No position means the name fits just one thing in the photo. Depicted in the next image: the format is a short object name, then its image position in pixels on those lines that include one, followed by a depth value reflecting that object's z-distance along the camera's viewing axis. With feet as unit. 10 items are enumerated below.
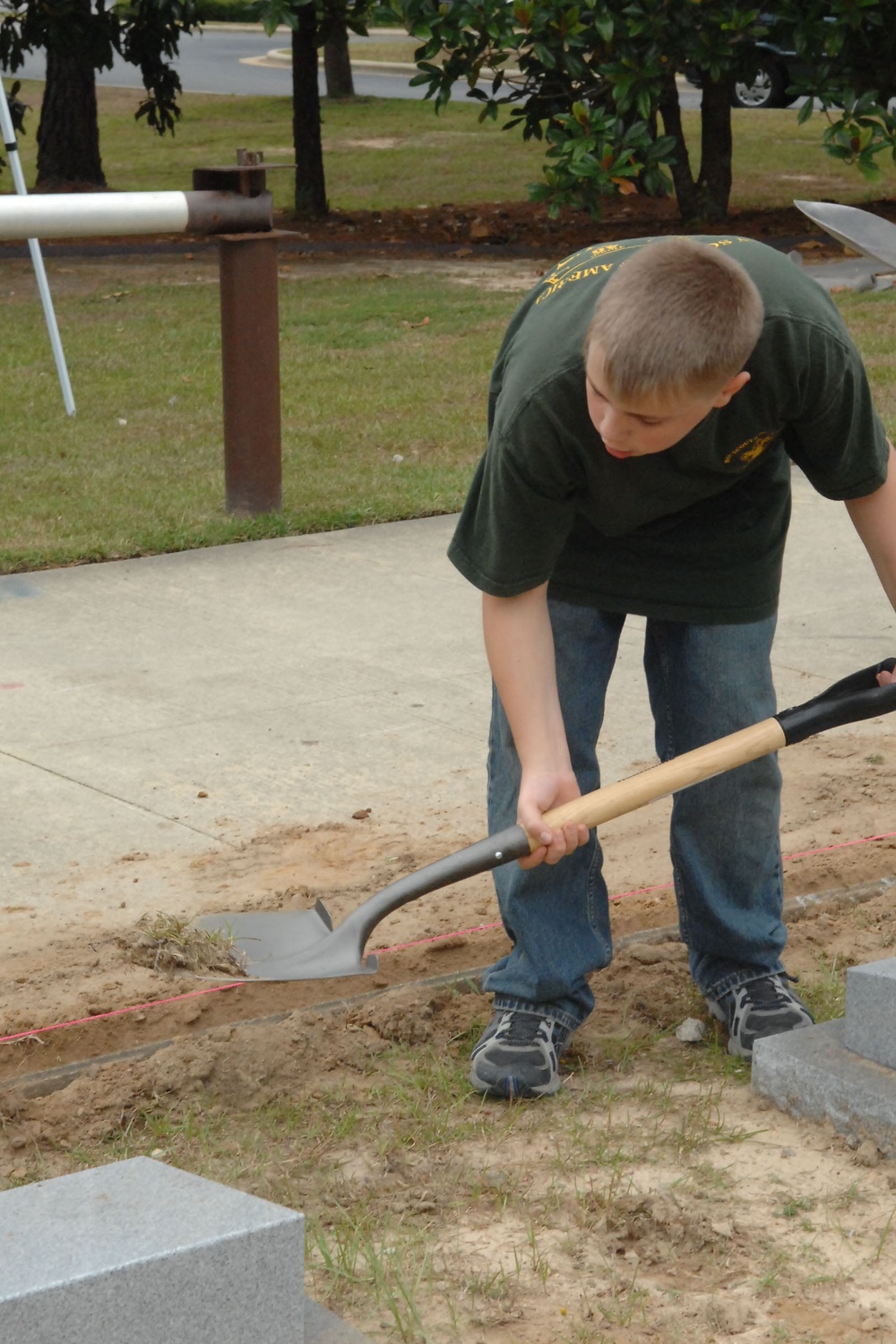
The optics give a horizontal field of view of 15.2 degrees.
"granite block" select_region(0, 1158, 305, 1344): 11.98
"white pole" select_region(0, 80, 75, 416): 51.60
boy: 14.31
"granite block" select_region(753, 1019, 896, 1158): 17.03
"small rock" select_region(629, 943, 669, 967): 21.31
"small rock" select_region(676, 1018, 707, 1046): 19.54
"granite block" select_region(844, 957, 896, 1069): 17.17
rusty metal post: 39.33
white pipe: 35.25
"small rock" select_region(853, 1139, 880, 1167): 16.92
